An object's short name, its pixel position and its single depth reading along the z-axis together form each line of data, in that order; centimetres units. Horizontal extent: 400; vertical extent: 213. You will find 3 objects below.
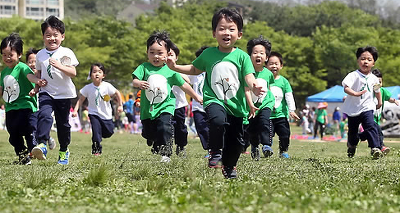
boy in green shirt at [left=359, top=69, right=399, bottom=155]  1077
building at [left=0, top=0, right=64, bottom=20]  11869
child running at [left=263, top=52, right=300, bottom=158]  1129
